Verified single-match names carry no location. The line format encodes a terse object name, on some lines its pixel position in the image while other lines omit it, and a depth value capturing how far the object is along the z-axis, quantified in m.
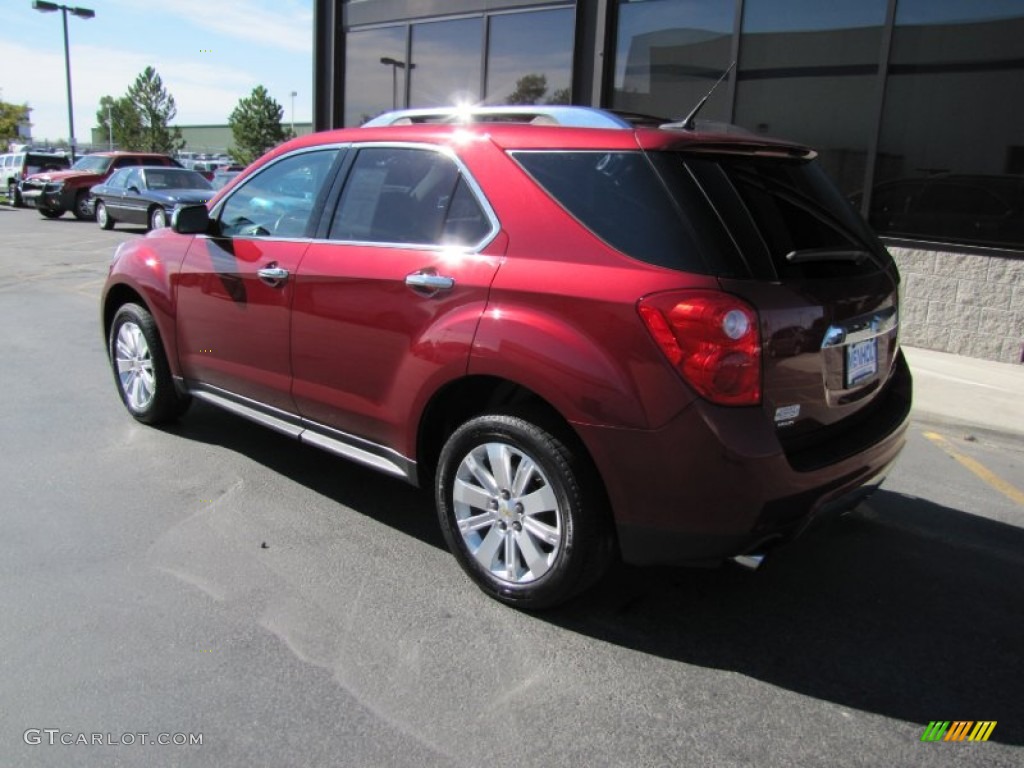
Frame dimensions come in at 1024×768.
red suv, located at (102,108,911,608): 2.67
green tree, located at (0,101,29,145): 64.50
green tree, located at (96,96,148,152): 76.44
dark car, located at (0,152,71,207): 28.64
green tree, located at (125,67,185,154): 74.25
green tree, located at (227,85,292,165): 70.12
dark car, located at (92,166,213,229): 18.19
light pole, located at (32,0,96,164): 29.53
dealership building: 7.96
